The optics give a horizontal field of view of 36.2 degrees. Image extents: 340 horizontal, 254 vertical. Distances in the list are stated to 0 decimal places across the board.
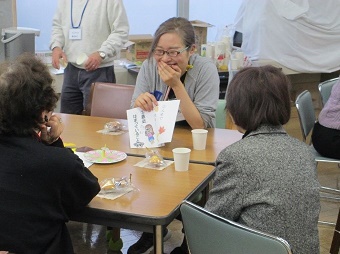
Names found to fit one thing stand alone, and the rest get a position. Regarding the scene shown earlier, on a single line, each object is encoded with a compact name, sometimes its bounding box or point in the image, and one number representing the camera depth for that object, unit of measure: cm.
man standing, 346
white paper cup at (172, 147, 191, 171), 192
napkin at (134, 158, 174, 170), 198
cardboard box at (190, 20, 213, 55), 472
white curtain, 502
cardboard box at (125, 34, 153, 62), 448
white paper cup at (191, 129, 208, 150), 219
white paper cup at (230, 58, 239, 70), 450
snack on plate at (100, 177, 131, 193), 171
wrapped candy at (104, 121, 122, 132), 248
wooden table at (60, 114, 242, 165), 216
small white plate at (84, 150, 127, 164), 202
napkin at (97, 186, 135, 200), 168
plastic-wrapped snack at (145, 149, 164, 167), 199
